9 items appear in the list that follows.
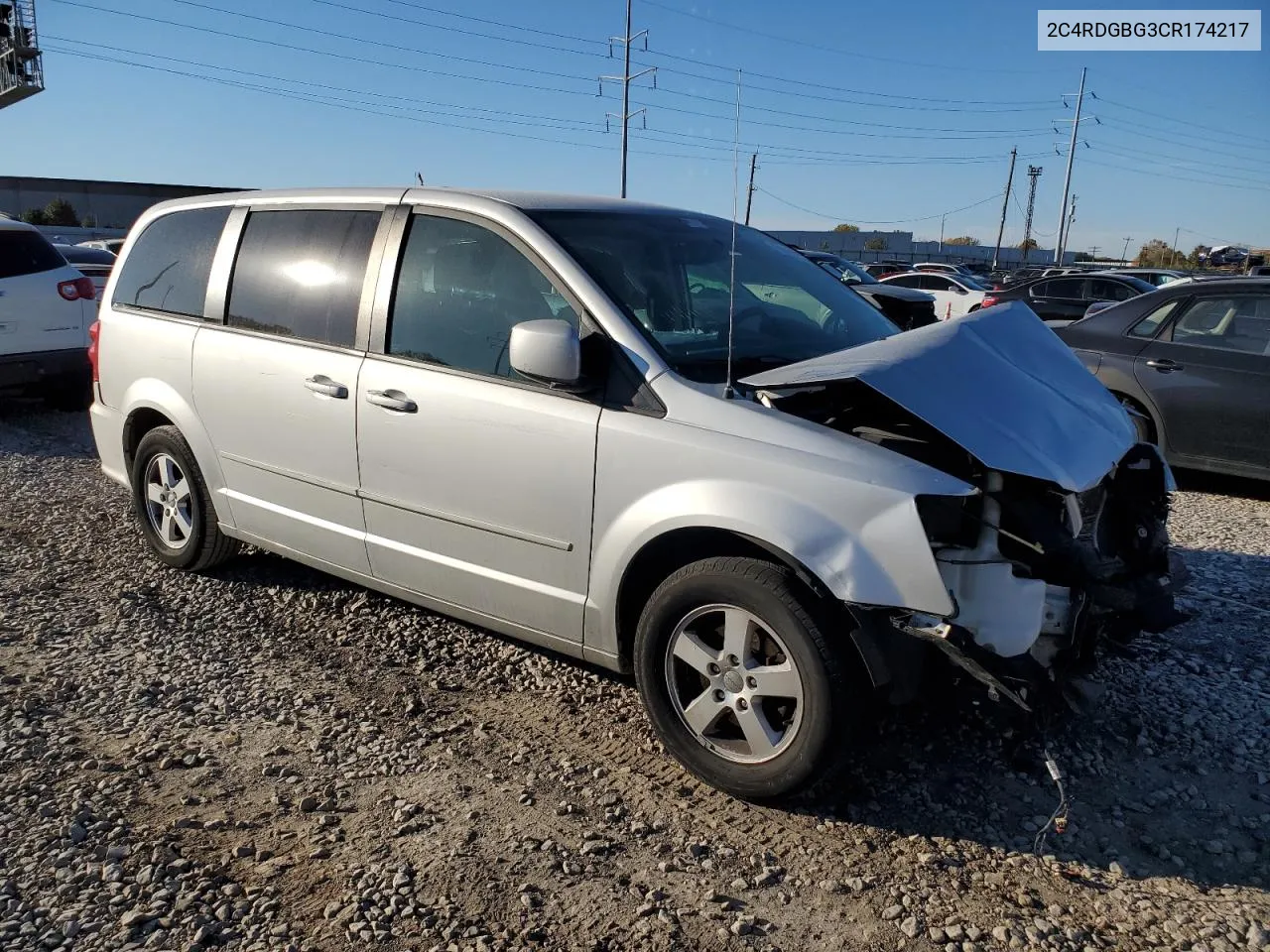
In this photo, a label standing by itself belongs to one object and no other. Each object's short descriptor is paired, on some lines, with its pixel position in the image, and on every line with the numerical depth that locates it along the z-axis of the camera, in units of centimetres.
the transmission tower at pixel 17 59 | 3950
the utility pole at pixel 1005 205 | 6802
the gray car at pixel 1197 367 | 666
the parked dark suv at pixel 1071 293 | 1386
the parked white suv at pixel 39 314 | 848
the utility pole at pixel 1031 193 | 7844
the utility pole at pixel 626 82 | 4034
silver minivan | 285
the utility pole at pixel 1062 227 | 5314
